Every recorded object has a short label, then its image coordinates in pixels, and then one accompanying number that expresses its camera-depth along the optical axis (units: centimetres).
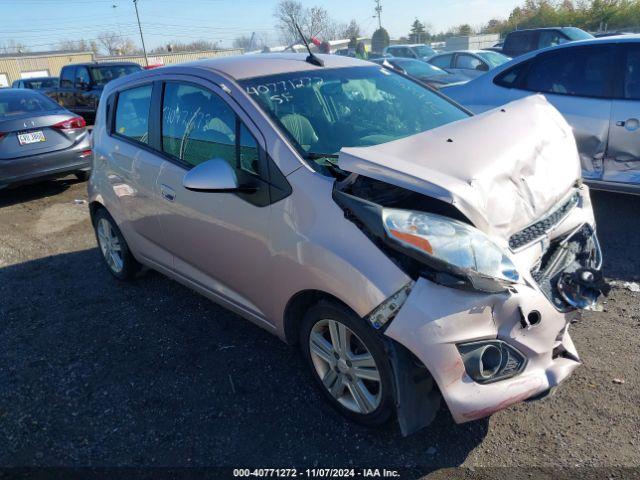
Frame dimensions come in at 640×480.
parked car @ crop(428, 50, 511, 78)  1337
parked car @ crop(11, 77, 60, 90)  1958
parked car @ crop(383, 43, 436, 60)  2126
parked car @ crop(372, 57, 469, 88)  1216
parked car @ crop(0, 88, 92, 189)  695
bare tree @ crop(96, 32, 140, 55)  7707
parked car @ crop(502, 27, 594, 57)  1448
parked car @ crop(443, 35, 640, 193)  460
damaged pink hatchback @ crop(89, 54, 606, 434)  205
